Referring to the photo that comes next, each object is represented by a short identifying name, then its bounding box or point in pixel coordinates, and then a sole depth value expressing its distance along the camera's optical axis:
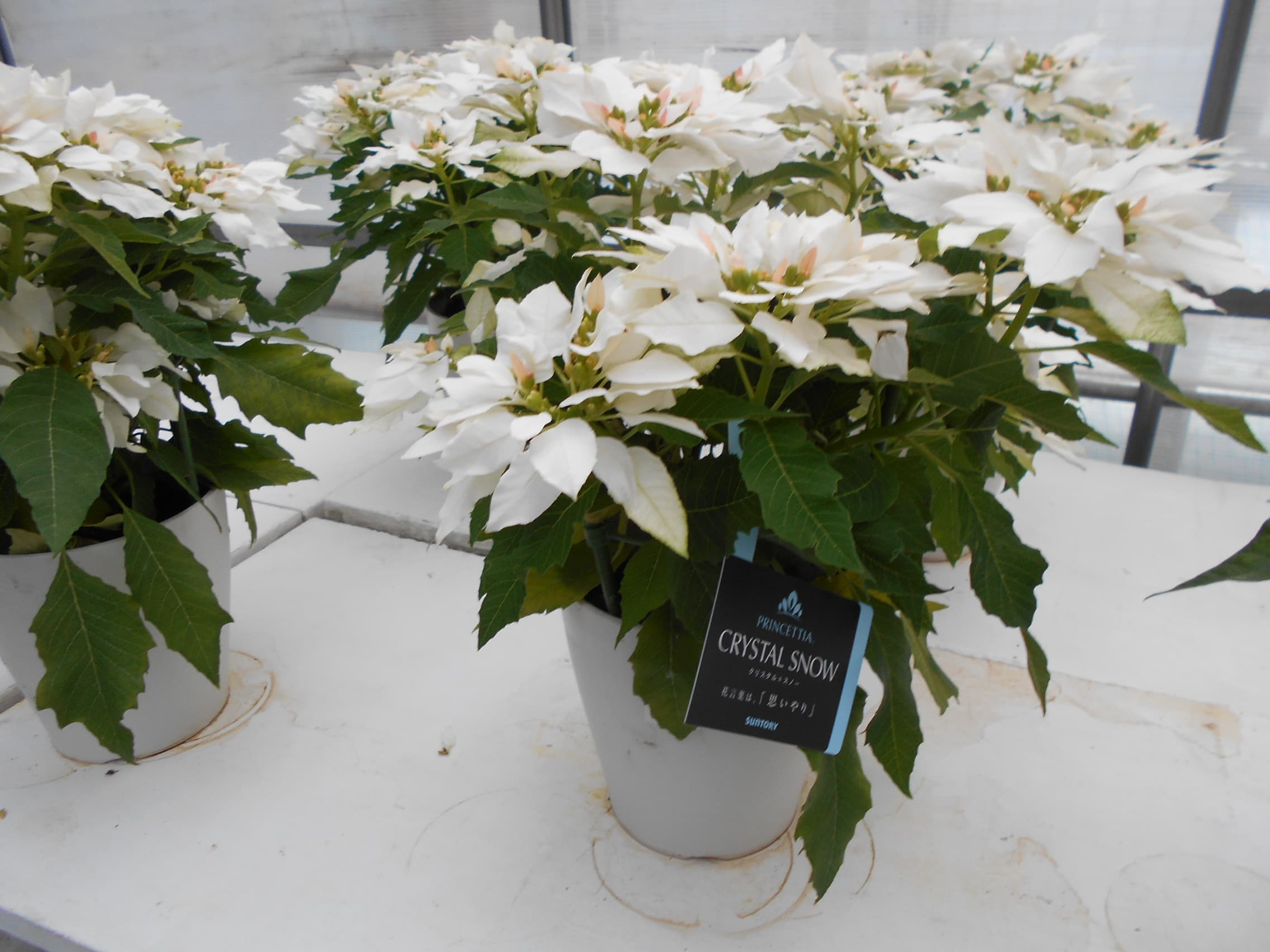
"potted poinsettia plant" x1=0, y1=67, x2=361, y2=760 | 0.62
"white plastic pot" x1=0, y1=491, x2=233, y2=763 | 0.72
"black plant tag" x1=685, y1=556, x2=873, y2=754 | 0.53
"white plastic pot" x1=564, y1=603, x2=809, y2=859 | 0.61
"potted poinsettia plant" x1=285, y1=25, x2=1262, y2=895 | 0.42
